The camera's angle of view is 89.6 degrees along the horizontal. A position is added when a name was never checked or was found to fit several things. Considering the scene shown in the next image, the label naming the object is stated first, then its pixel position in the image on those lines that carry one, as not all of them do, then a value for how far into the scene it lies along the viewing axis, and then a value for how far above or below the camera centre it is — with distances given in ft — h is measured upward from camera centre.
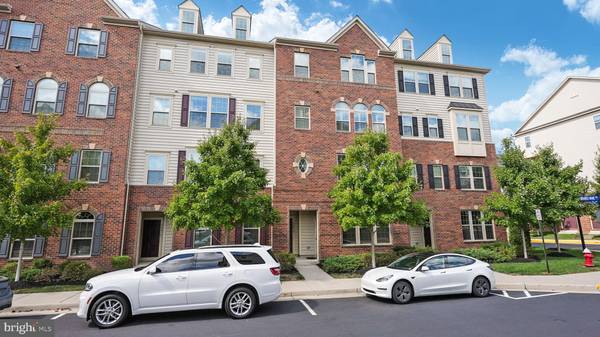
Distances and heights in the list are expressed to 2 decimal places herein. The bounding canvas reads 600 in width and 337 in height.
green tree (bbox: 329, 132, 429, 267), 41.57 +4.97
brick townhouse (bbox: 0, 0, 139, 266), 46.96 +22.05
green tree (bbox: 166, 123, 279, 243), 36.50 +4.59
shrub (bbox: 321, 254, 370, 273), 44.75 -5.64
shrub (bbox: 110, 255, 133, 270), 43.96 -5.01
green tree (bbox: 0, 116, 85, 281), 34.27 +4.81
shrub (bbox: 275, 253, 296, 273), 44.01 -5.13
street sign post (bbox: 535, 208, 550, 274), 41.37 +1.16
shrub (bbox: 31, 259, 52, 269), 42.14 -5.00
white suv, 23.29 -4.72
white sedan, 29.89 -5.31
